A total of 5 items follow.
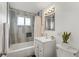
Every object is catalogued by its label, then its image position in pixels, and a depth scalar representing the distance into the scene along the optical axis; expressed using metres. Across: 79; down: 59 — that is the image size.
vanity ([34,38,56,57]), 1.87
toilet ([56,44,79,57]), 1.35
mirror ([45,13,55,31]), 2.23
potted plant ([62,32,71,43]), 1.63
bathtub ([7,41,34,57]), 2.02
